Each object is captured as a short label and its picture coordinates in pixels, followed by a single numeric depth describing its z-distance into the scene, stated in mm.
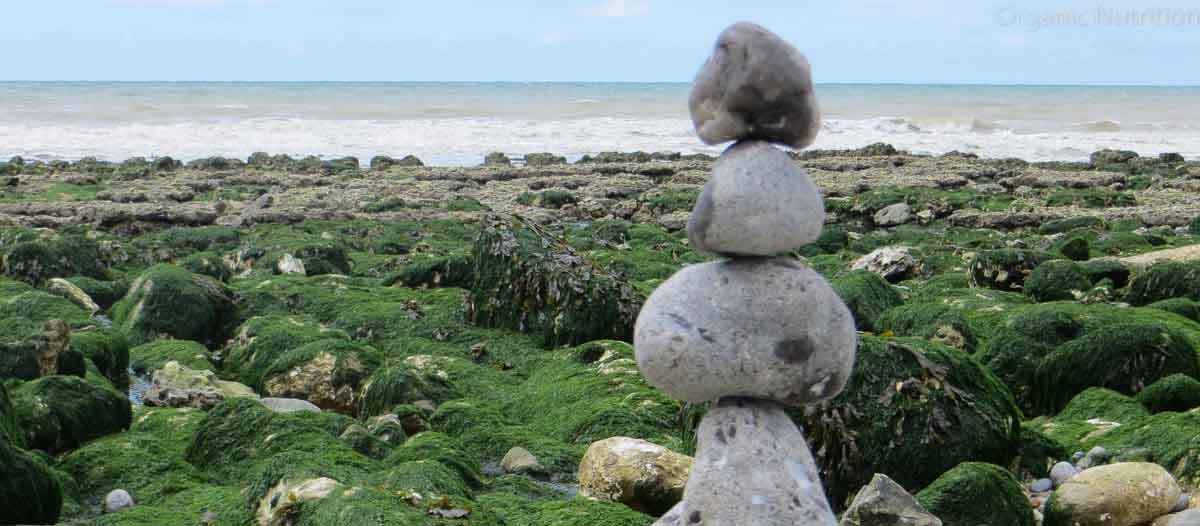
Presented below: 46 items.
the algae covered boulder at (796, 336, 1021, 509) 7105
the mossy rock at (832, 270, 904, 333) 12102
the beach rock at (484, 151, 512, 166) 40525
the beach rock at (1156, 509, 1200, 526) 5762
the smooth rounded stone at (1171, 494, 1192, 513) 6332
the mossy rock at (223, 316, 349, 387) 10867
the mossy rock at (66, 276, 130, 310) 14383
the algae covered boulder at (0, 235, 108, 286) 15312
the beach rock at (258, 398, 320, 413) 8719
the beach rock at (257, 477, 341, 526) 5688
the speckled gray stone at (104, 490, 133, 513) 6793
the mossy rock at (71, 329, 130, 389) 10367
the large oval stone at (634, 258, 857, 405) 4586
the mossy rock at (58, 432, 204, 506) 7078
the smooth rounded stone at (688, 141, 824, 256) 4582
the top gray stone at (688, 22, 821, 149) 4656
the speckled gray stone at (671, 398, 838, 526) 4547
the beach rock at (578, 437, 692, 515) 6695
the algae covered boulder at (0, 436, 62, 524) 5953
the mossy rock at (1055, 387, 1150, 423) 8307
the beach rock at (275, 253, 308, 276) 15922
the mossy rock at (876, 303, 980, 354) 10648
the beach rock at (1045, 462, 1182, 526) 6234
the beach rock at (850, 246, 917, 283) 16078
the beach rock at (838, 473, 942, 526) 5625
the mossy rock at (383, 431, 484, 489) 6863
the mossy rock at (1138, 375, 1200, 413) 8367
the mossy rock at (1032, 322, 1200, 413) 9125
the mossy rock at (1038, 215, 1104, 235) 22359
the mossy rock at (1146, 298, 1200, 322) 11555
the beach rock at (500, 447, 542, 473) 7574
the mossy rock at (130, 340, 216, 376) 10938
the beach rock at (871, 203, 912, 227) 24828
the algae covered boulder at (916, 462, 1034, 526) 6188
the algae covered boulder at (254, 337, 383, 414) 9852
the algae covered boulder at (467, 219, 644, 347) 11289
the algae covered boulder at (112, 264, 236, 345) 12383
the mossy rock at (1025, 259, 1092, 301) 13117
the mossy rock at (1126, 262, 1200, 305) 12734
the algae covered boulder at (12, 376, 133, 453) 7945
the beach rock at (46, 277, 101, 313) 13609
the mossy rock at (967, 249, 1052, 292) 14258
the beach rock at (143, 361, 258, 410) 9391
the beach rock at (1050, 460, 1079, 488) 7223
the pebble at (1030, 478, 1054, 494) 7195
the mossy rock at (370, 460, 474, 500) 6008
